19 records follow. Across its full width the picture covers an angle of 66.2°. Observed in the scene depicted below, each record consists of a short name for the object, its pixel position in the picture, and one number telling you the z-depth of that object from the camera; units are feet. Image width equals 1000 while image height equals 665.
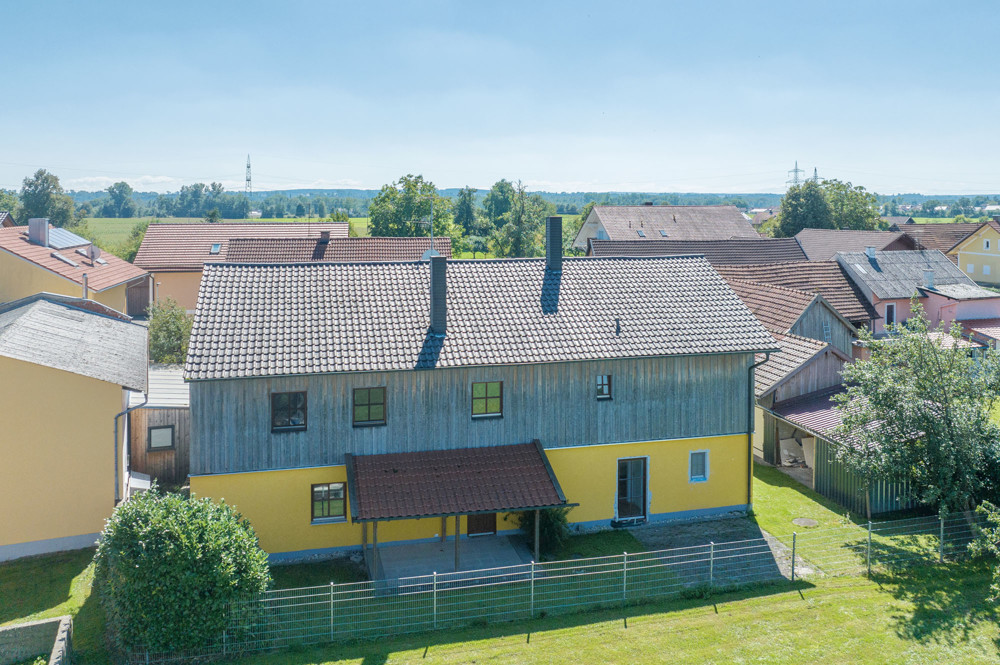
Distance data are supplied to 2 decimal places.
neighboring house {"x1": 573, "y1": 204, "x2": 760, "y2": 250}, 216.33
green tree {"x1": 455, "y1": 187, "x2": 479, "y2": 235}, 375.86
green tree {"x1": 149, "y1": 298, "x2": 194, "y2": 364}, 104.83
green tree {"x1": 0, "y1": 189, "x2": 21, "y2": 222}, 317.13
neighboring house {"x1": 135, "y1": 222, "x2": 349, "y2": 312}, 169.99
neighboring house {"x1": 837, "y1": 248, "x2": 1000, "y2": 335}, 140.77
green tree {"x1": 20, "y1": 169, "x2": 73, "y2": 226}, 294.05
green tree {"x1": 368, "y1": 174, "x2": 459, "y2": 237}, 243.60
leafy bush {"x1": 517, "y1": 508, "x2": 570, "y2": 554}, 62.64
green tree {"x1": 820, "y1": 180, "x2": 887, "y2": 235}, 265.13
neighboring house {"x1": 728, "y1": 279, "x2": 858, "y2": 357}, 96.73
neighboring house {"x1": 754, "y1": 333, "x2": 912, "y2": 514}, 80.33
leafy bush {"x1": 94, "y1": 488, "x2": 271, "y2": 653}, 46.21
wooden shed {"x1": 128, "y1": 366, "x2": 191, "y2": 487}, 73.05
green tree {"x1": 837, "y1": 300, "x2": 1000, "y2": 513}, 62.18
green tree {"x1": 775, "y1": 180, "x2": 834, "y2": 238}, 250.78
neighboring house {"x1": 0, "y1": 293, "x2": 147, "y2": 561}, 59.57
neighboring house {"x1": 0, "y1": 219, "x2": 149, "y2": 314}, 108.69
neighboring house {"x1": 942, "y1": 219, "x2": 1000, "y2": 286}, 226.79
